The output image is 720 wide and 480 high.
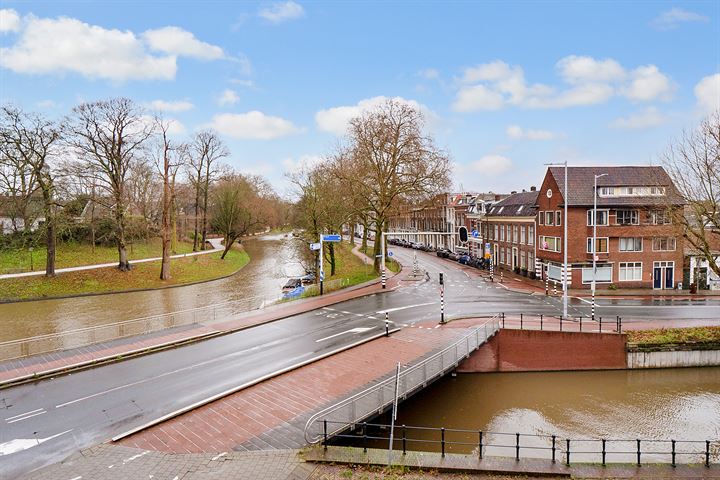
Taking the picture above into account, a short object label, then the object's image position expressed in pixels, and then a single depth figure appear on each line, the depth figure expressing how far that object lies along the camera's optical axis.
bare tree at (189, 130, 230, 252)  60.12
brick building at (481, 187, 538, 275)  46.69
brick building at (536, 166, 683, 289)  38.81
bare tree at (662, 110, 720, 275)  23.39
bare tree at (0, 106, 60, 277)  35.44
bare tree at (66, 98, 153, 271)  38.53
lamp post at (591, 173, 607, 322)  28.20
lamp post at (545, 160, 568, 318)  26.62
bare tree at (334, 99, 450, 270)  44.66
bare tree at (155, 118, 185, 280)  41.34
